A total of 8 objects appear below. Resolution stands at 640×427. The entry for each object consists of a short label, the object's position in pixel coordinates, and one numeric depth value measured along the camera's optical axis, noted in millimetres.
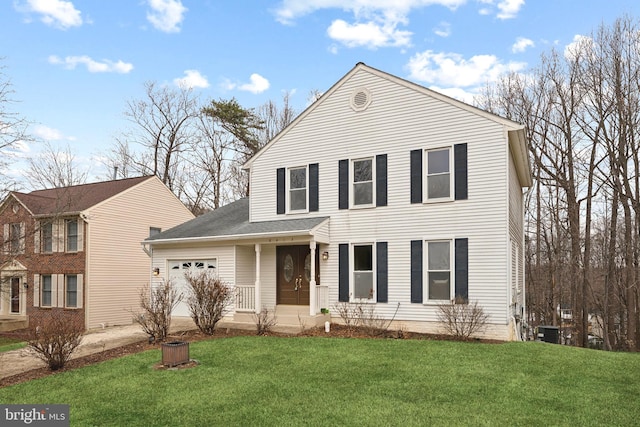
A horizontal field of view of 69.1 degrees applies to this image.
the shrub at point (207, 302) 11750
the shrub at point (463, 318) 11188
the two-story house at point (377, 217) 11602
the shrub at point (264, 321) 11969
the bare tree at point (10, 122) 14594
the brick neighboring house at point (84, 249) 19797
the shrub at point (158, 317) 10875
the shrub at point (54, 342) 8500
